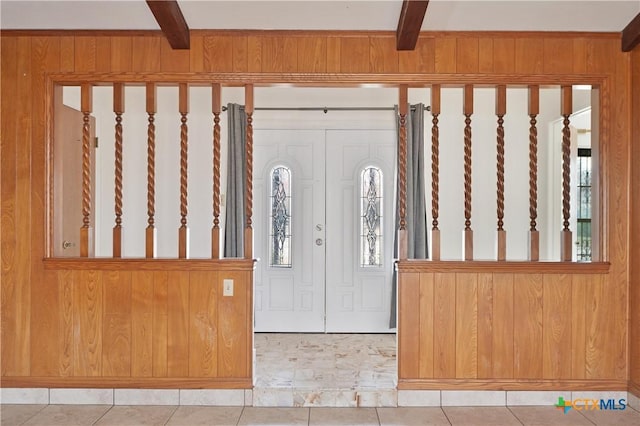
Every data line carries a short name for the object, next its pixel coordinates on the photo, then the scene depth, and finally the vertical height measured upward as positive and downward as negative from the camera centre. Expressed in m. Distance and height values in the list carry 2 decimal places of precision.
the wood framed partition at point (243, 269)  3.40 -0.34
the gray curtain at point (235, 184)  5.07 +0.27
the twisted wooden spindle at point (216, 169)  3.42 +0.28
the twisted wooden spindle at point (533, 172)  3.40 +0.26
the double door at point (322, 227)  5.30 -0.13
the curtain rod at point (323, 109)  5.18 +0.99
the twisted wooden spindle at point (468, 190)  3.44 +0.15
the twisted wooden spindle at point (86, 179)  3.44 +0.21
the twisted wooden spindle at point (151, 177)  3.43 +0.22
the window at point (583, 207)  5.35 +0.08
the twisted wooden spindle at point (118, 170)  3.44 +0.27
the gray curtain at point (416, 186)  5.05 +0.26
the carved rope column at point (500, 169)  3.42 +0.28
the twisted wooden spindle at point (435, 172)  3.42 +0.26
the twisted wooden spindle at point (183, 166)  3.45 +0.30
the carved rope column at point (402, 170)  3.41 +0.28
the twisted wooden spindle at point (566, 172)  3.37 +0.26
